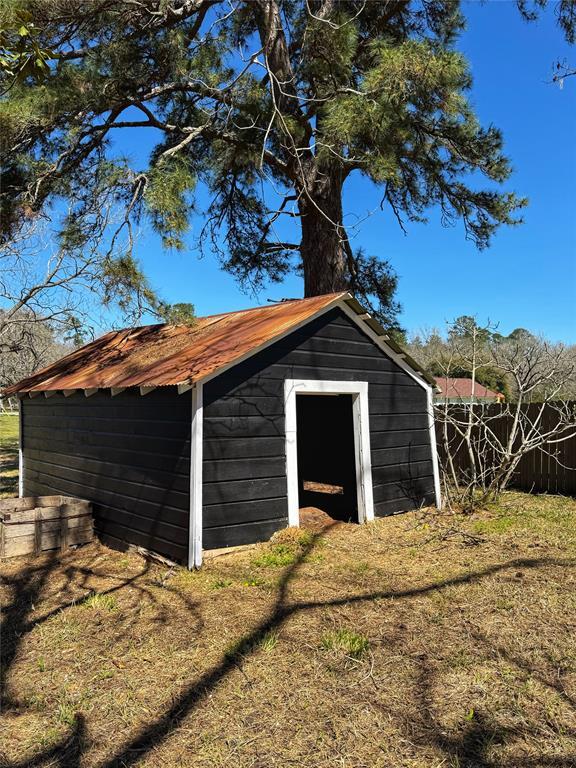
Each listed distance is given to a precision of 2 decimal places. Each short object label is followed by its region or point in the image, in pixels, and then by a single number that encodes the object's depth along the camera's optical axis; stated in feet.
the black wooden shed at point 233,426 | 18.88
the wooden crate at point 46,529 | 20.40
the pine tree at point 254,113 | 24.14
